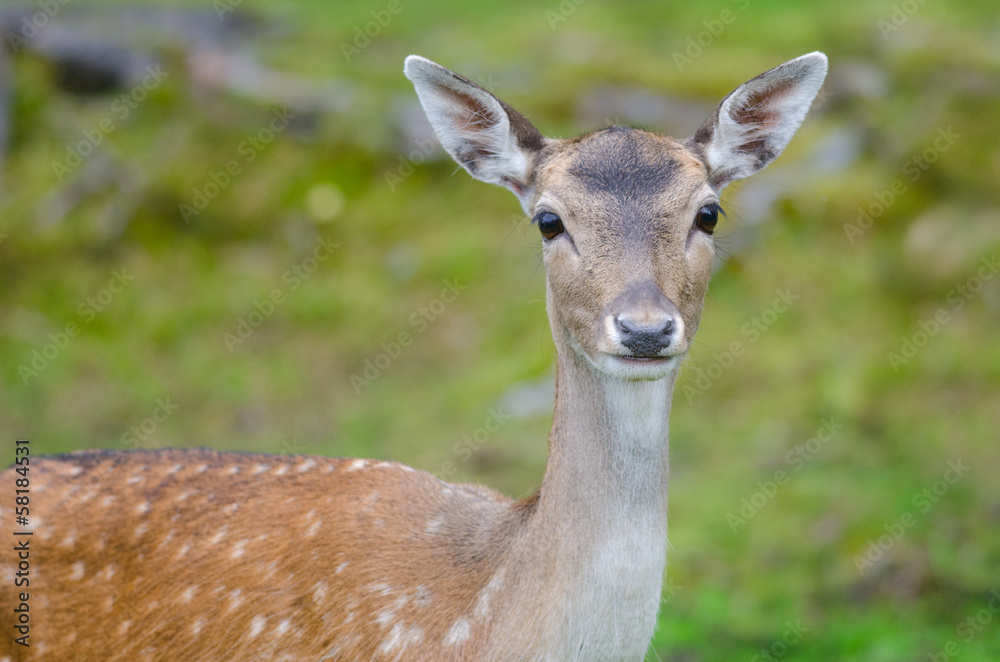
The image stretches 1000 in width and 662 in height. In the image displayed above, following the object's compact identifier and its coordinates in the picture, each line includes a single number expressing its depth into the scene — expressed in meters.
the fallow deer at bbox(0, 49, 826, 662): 6.25
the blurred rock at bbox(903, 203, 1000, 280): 14.96
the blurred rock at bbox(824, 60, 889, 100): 17.86
